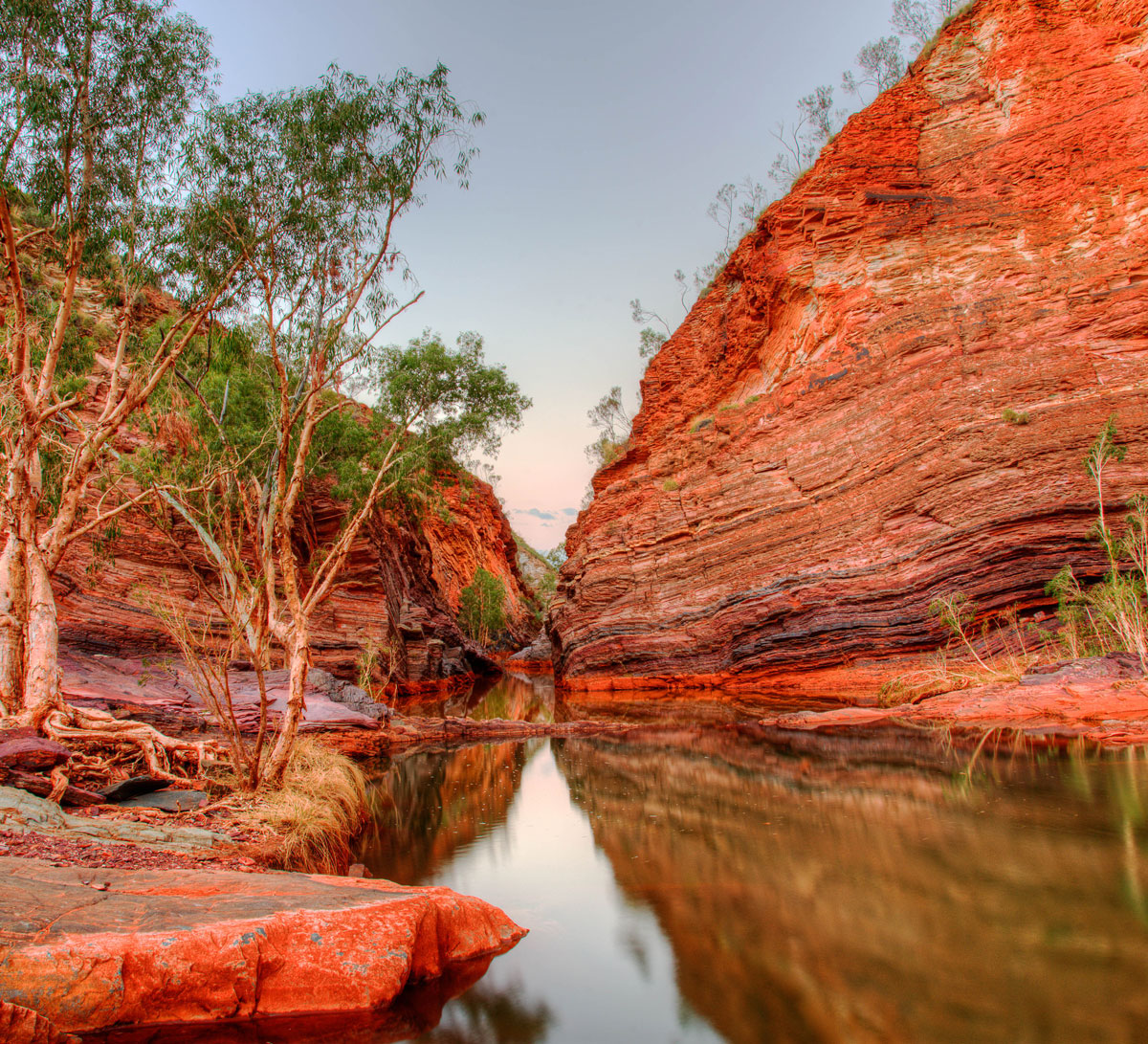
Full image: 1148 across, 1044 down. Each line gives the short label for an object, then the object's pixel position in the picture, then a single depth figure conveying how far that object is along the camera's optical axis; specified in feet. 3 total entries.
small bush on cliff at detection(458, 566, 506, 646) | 156.46
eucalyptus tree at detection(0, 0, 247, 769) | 28.40
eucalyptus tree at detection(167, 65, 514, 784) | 33.55
